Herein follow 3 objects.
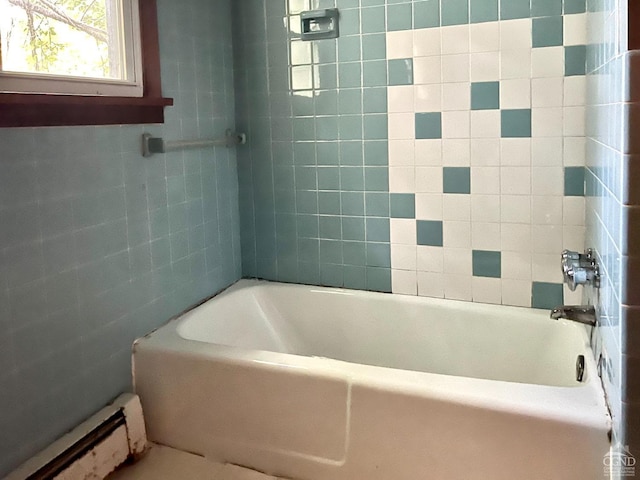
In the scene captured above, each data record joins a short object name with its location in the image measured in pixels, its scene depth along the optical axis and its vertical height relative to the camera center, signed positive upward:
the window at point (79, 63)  1.60 +0.32
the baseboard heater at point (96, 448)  1.65 -0.78
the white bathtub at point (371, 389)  1.54 -0.66
